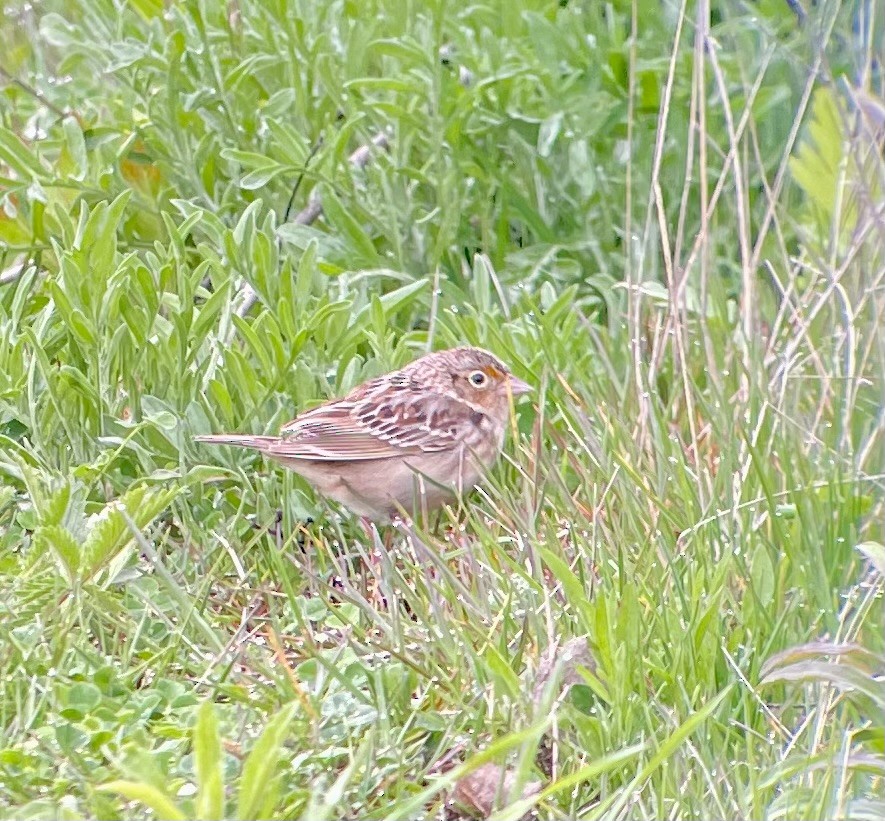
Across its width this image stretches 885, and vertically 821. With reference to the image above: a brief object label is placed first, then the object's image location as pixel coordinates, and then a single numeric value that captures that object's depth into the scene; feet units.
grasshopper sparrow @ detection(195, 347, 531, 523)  14.97
